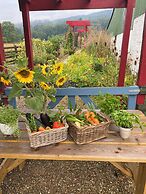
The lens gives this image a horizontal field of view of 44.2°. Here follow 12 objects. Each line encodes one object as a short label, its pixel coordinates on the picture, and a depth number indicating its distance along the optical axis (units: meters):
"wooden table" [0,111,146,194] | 1.12
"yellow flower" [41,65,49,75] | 1.18
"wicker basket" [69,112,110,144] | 1.16
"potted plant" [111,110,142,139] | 1.22
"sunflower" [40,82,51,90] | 1.19
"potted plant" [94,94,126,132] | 1.35
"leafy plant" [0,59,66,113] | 1.08
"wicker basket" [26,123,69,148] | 1.13
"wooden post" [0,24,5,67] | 2.17
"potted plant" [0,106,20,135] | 1.19
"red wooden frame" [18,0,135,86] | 2.37
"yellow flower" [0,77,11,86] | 1.14
